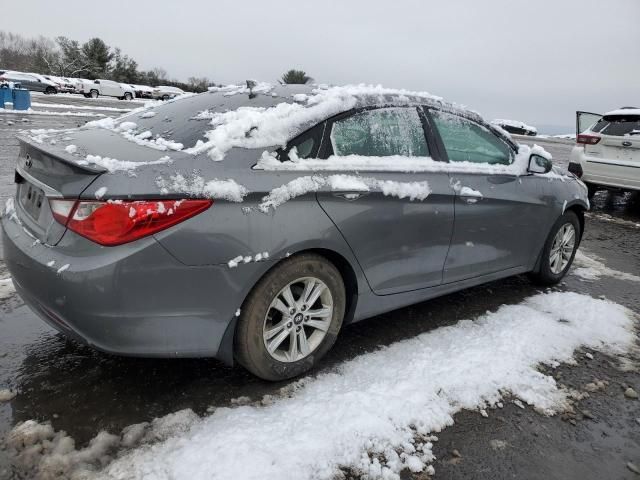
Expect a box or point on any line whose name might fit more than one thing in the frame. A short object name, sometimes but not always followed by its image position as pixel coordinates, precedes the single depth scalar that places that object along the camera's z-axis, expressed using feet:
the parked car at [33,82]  120.78
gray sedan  7.22
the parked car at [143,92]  159.63
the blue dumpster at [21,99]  64.85
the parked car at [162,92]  163.29
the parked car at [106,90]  138.10
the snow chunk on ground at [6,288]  11.76
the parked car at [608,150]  26.27
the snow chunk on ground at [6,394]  8.09
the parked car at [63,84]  142.50
